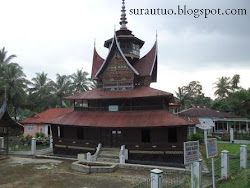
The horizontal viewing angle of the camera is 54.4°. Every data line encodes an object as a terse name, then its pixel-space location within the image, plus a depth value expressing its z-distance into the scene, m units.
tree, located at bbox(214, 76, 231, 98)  54.12
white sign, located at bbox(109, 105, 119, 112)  21.69
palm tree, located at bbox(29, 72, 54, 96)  45.76
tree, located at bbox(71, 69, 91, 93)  47.53
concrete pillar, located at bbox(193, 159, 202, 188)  9.98
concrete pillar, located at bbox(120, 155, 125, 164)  17.92
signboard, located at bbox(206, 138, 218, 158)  8.34
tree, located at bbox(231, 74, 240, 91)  50.34
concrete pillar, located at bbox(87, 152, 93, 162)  18.85
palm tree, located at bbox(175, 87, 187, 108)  53.22
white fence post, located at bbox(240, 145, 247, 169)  14.14
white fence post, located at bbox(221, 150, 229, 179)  12.36
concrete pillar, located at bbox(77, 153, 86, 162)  19.35
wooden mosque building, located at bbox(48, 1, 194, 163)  18.39
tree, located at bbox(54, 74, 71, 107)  45.91
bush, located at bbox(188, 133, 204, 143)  26.06
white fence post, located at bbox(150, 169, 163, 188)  8.66
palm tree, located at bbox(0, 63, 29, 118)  35.53
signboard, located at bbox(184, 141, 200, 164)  7.95
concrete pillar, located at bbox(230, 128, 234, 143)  27.39
